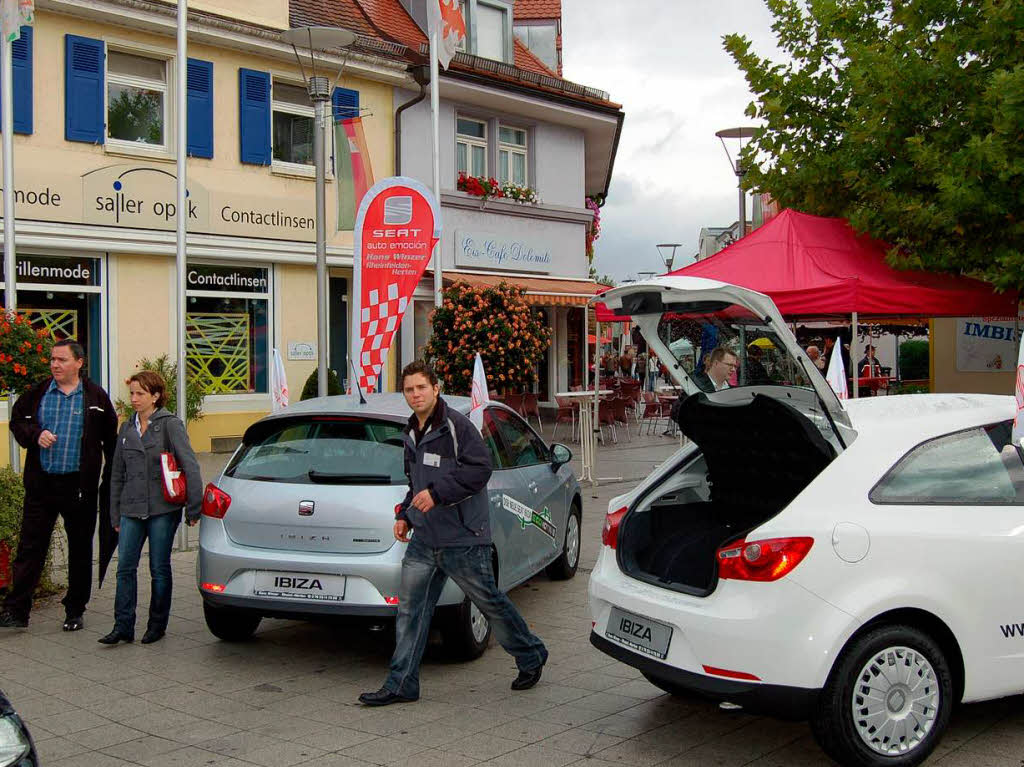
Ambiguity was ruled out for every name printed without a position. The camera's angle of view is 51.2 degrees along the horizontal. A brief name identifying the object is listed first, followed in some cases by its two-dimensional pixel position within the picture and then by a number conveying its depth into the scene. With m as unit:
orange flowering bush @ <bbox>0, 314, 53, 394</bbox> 9.80
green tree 11.63
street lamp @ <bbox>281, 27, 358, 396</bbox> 11.73
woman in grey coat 6.72
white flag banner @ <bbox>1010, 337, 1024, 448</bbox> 4.97
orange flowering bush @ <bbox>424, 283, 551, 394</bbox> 14.24
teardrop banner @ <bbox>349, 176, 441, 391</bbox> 11.63
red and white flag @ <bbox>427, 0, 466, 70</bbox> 14.43
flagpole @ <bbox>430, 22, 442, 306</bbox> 14.42
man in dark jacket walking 5.51
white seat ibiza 4.31
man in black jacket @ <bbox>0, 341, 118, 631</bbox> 7.02
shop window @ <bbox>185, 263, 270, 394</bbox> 17.66
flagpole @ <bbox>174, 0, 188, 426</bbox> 10.26
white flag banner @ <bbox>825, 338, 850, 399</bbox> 10.78
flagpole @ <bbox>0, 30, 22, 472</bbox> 10.62
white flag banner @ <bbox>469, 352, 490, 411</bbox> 7.17
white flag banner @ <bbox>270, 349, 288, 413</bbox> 10.00
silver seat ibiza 5.91
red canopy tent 11.20
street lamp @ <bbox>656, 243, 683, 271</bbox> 40.51
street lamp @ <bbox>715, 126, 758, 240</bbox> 23.31
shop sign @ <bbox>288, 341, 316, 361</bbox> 18.88
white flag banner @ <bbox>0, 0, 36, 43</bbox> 11.06
